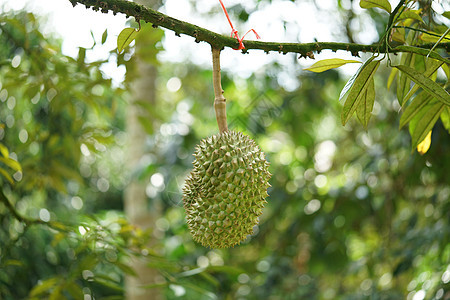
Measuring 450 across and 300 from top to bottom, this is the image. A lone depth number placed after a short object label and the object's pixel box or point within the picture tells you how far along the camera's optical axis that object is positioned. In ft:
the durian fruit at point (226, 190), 5.33
